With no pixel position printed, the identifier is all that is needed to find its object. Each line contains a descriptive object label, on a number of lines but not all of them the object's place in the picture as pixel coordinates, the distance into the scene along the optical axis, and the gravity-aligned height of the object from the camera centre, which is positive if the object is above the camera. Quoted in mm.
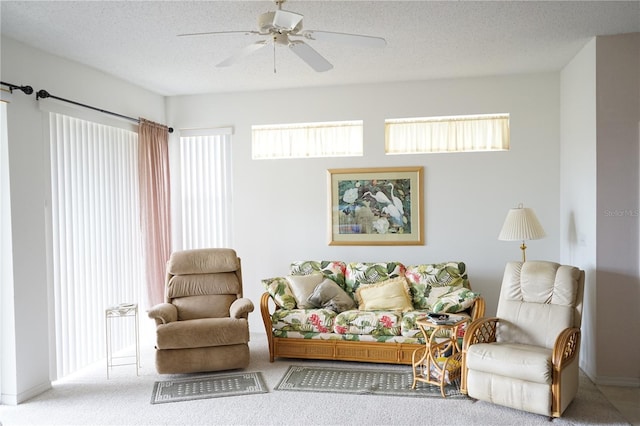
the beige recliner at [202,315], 4184 -1015
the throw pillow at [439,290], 4715 -852
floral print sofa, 4391 -988
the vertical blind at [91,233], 4305 -256
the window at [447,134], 5262 +739
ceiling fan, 2742 +1011
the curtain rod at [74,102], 3979 +927
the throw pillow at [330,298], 4773 -929
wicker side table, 3824 -1256
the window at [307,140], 5578 +739
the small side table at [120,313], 4352 -956
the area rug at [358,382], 3842 -1484
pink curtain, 5332 +21
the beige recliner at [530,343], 3305 -1060
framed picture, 5367 -36
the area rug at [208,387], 3852 -1491
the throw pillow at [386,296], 4703 -912
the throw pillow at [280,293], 4789 -872
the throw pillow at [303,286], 4836 -824
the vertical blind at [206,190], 5902 +178
